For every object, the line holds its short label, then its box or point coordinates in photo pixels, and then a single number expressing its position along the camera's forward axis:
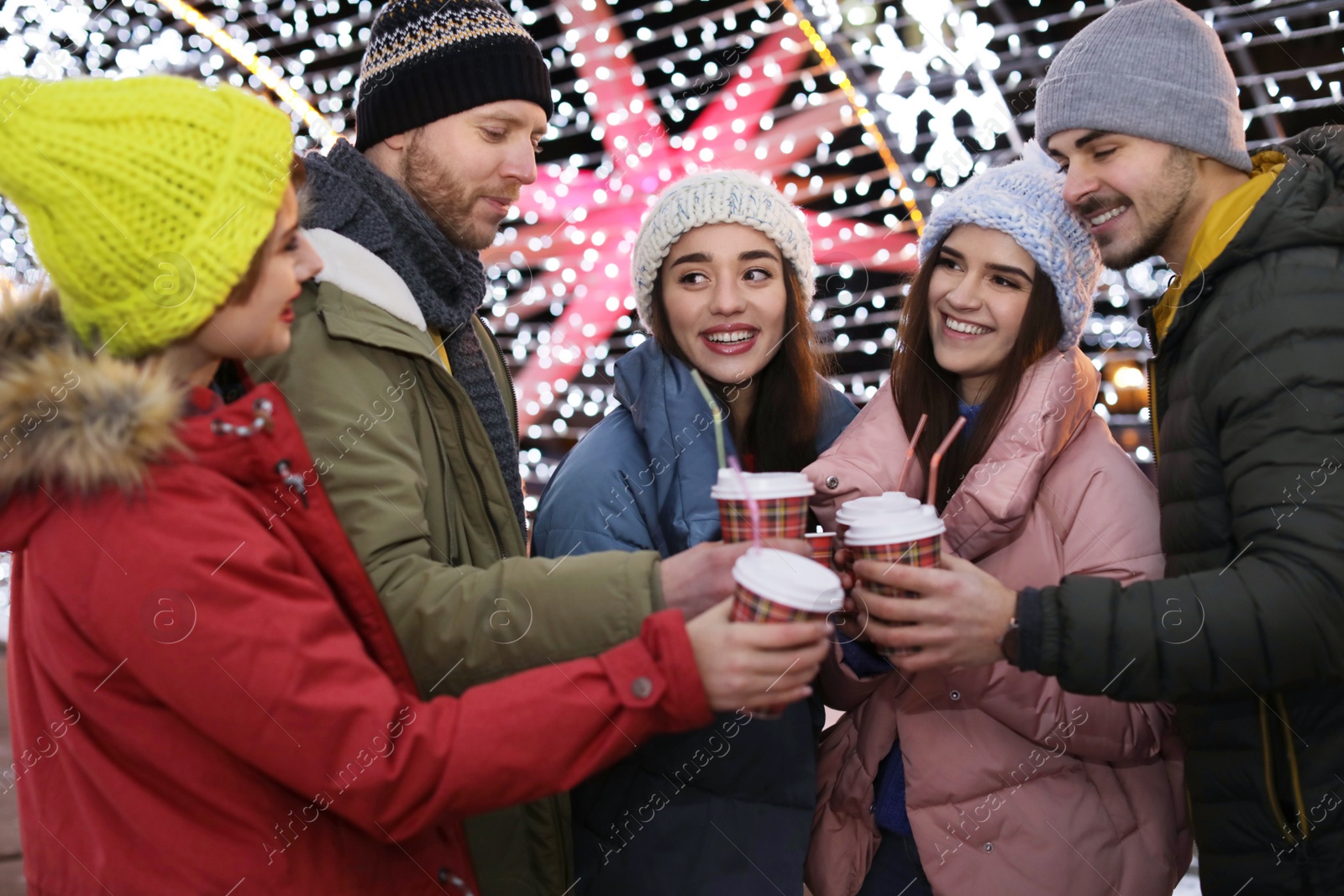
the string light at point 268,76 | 5.21
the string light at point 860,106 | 4.41
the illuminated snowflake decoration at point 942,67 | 4.04
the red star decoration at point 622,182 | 4.74
